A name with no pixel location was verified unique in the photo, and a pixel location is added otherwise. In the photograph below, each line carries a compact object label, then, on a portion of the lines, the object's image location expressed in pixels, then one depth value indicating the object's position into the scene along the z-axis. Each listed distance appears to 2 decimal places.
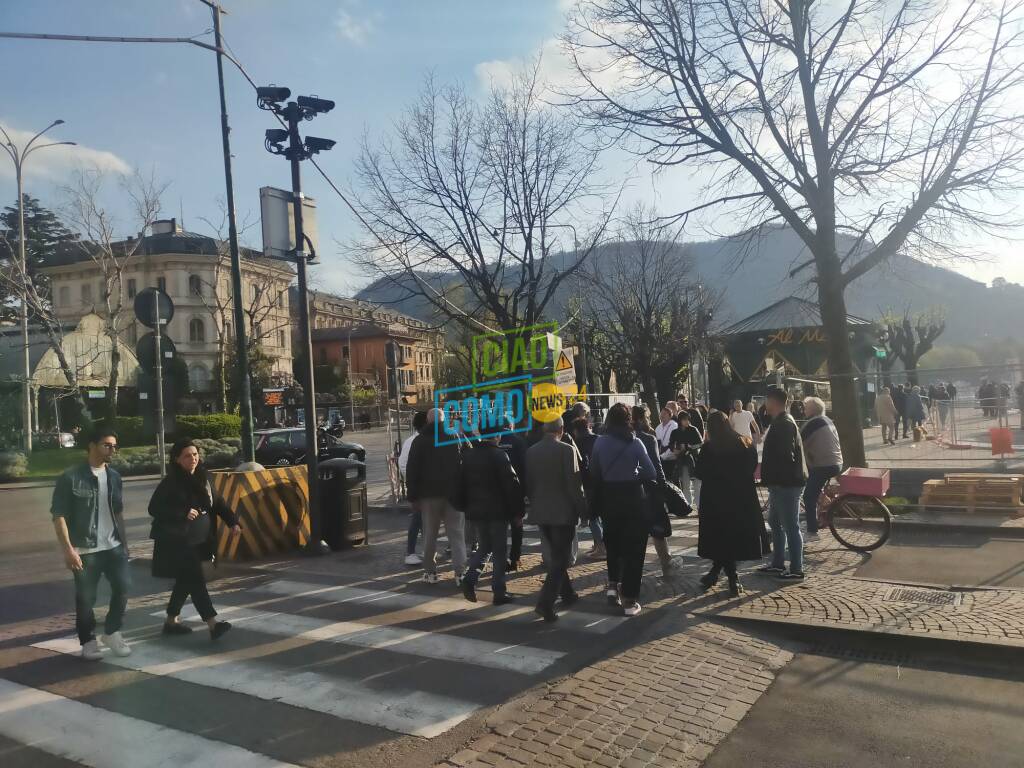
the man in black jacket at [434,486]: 7.81
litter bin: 9.90
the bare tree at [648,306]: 33.22
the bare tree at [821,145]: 11.83
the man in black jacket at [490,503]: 6.88
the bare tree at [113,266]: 30.58
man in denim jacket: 5.48
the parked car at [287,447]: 24.97
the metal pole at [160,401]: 12.35
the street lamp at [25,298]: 27.98
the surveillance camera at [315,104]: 9.94
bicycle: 8.53
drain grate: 6.48
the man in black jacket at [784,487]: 7.42
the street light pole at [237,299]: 13.12
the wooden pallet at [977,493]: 10.04
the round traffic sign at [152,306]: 11.20
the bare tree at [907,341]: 43.47
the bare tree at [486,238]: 17.58
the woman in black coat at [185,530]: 5.97
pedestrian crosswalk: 4.38
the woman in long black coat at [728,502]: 6.92
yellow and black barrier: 9.40
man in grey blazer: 6.48
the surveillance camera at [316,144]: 9.95
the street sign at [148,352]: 12.34
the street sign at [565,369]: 16.17
